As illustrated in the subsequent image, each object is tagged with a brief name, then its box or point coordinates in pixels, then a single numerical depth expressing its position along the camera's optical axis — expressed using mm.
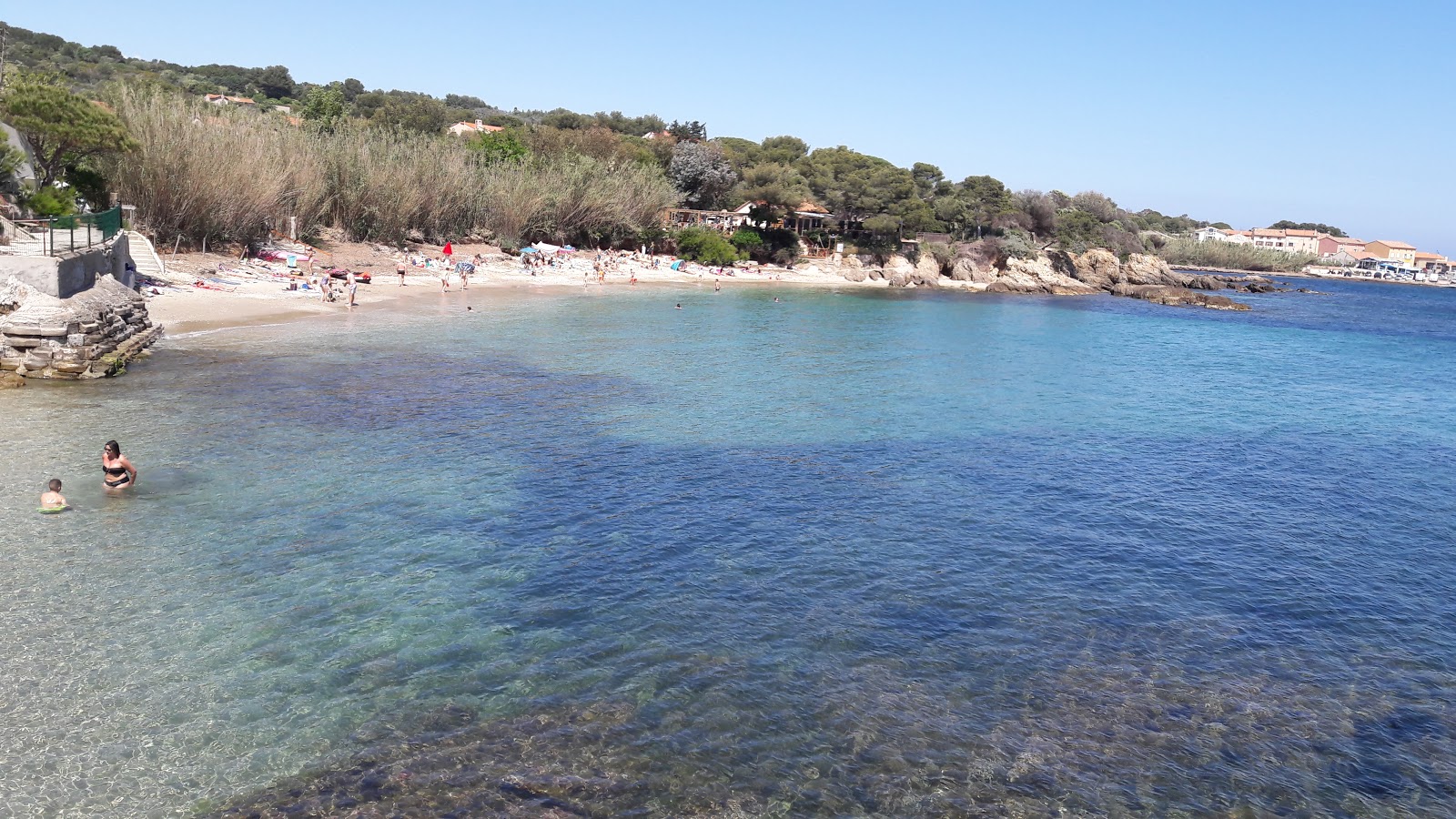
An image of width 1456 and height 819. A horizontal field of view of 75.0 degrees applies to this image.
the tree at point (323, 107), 73000
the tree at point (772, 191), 77562
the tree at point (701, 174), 83500
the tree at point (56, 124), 34000
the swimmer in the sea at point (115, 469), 15227
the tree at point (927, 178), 95875
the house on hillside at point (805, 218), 81750
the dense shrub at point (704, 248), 73062
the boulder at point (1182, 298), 75281
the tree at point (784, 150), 98125
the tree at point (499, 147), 71875
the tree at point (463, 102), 185462
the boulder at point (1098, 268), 86750
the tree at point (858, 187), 80500
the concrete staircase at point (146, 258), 37094
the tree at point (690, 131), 122438
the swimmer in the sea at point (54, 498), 14312
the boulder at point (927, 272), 77875
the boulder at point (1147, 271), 90312
